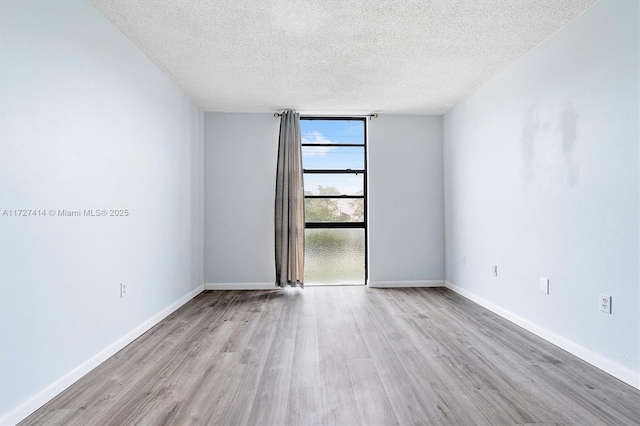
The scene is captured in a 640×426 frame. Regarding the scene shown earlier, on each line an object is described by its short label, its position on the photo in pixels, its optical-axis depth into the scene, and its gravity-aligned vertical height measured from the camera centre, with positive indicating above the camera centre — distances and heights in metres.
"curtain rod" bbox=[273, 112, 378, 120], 4.57 +1.34
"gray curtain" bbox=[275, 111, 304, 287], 4.47 +0.07
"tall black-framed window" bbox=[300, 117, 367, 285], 4.73 +0.16
